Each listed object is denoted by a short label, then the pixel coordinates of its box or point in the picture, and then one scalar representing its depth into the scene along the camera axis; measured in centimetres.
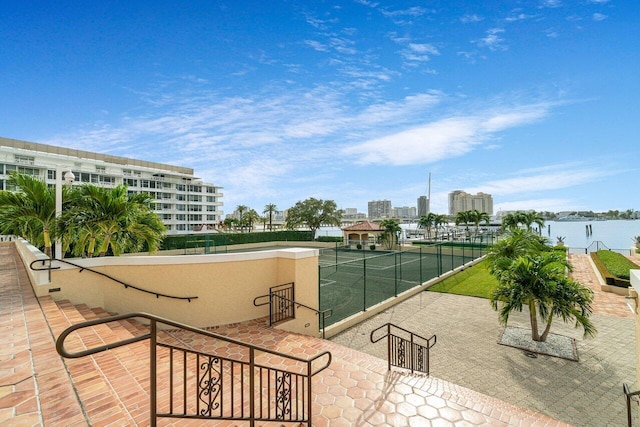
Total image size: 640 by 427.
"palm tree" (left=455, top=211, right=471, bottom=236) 4697
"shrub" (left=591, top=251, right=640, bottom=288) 1432
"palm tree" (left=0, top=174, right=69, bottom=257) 1039
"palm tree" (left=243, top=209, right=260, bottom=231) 6794
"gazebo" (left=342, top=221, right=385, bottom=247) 3622
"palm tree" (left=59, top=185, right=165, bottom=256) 1001
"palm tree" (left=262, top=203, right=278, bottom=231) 7006
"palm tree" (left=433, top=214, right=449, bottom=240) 5864
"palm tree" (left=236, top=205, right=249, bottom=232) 7241
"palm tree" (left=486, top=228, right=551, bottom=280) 1401
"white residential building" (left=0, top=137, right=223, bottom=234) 4356
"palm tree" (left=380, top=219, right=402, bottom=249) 3553
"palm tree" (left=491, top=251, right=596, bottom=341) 814
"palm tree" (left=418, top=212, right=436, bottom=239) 5589
